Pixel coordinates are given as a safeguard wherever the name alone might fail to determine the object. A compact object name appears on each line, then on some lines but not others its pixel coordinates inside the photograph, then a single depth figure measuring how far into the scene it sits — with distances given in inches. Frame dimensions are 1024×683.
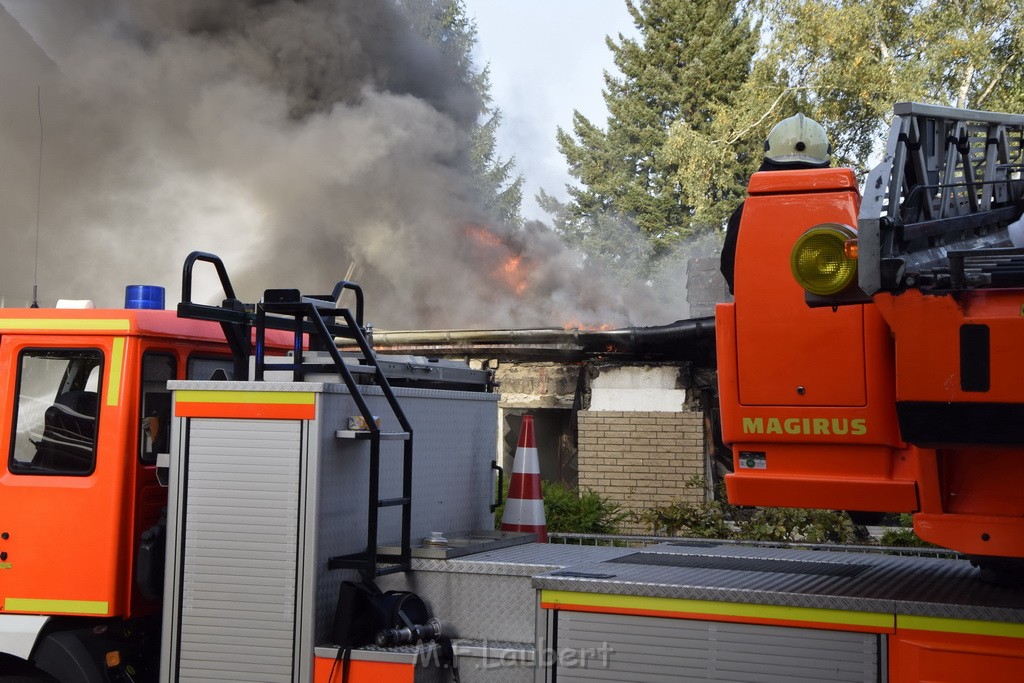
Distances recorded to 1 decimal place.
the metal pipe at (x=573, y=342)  394.3
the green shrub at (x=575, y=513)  297.3
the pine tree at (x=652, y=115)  1535.4
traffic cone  205.8
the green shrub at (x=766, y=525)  276.1
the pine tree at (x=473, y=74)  1301.7
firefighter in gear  146.4
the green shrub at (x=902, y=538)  249.9
